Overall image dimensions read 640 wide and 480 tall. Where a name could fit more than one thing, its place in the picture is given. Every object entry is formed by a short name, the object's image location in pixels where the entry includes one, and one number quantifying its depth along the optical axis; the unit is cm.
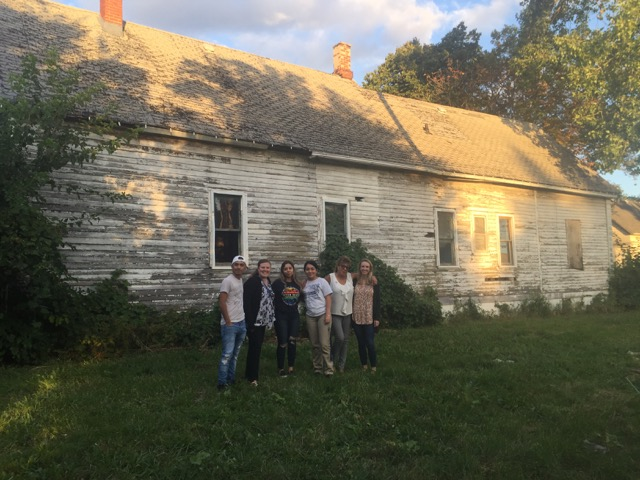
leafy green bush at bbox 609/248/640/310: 1941
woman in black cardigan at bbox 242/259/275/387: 683
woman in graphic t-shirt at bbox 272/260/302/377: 726
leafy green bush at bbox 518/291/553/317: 1694
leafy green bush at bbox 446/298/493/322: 1526
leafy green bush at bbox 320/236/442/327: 1298
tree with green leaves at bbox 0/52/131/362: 769
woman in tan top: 770
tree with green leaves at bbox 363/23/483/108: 2927
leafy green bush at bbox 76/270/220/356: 903
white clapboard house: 1080
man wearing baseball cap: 654
